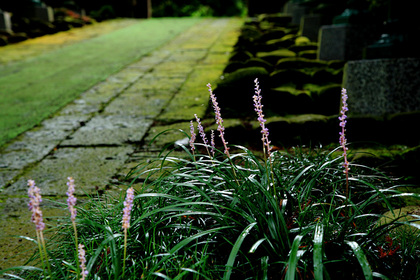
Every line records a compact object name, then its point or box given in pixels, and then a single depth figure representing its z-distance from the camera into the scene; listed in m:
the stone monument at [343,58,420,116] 2.98
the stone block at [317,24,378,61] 4.49
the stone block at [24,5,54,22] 11.15
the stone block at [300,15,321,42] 6.12
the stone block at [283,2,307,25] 7.79
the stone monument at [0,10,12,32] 9.40
